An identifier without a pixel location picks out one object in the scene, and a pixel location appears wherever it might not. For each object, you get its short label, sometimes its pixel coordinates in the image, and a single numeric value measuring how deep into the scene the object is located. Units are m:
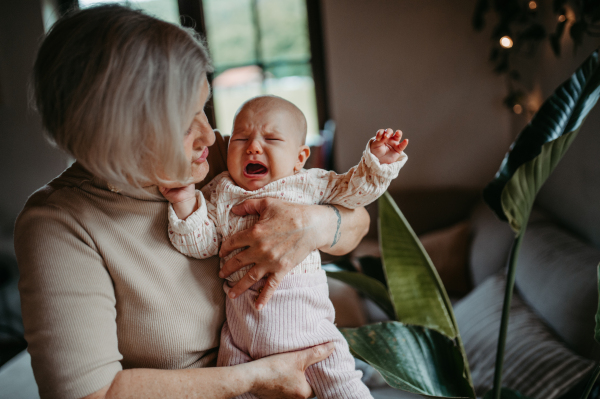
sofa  1.33
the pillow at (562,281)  1.35
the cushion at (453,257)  2.34
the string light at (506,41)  2.28
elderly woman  0.67
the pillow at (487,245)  2.01
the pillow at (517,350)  1.28
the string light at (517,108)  2.44
